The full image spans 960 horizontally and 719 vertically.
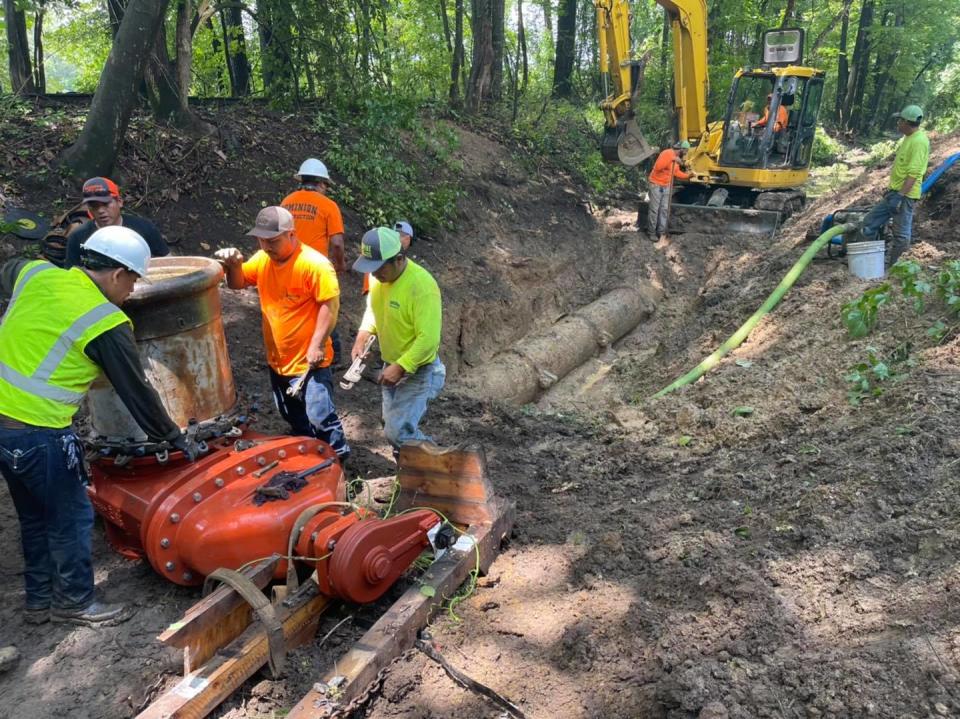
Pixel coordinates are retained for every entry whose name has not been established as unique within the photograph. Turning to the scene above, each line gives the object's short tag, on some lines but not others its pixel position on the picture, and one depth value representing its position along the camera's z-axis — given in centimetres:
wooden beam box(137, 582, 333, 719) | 269
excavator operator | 1184
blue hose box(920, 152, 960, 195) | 932
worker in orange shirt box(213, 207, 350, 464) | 428
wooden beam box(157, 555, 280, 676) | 284
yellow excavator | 1152
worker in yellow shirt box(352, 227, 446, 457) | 418
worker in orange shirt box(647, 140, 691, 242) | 1124
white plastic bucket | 794
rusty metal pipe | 339
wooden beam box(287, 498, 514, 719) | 270
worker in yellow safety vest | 306
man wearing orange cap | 471
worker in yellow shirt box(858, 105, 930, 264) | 771
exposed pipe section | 725
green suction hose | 703
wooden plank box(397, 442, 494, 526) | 383
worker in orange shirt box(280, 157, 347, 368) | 562
